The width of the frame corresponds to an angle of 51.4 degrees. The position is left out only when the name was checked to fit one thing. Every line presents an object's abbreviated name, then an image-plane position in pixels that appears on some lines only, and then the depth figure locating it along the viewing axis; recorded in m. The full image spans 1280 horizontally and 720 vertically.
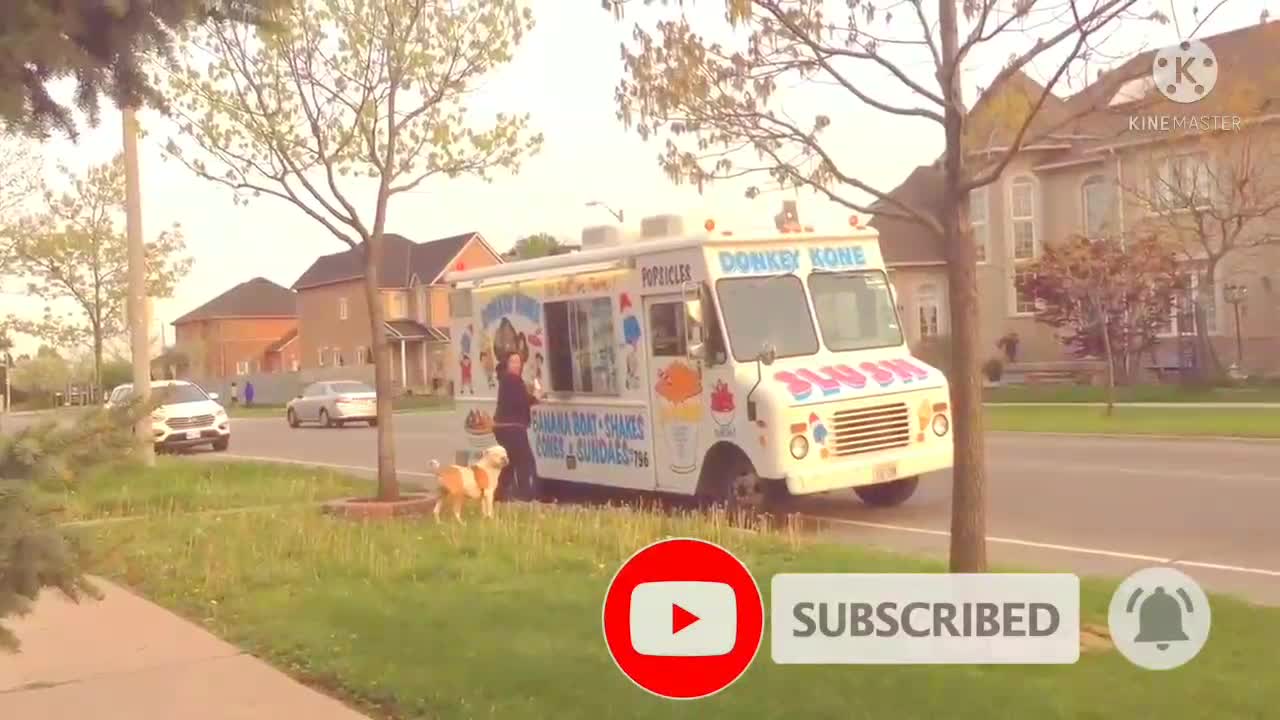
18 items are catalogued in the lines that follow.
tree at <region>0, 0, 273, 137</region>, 4.02
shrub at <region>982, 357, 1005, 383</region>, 34.88
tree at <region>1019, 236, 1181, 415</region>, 29.70
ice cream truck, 11.59
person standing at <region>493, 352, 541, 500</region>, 14.56
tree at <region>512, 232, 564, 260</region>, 45.94
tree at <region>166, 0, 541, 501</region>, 12.95
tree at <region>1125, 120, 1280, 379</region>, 24.64
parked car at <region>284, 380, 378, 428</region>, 36.62
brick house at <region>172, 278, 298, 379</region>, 83.31
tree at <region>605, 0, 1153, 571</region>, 6.20
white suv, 28.11
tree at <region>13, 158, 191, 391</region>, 26.53
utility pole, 18.54
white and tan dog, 11.47
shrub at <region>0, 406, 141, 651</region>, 3.60
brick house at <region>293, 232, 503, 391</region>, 49.78
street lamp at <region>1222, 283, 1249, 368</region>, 29.64
